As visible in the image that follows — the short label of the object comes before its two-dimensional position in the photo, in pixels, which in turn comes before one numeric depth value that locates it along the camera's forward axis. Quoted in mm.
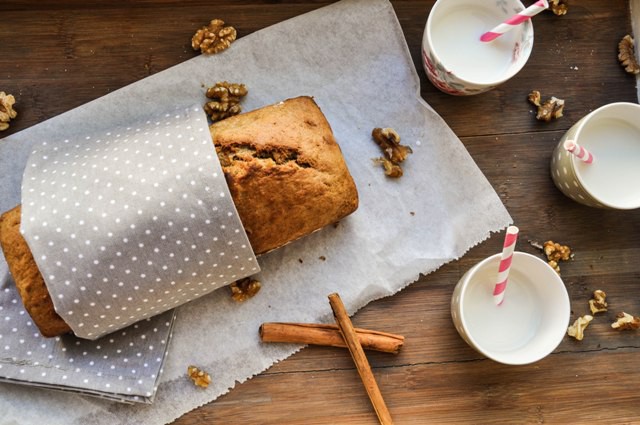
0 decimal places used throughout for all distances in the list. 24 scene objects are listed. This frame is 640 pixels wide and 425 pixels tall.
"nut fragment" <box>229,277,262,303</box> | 665
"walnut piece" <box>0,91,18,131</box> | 656
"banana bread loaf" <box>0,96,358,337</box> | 607
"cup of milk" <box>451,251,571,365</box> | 651
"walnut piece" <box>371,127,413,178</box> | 679
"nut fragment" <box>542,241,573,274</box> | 694
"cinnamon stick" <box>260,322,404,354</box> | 664
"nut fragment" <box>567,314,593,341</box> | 690
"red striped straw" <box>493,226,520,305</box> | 603
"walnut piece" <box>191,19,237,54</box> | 672
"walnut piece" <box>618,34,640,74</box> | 707
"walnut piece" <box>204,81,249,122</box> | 669
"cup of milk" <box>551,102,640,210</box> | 668
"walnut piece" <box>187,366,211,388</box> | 656
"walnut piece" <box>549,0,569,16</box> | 703
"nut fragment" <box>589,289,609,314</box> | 695
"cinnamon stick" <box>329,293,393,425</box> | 659
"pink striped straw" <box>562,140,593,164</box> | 638
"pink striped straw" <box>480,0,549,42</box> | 635
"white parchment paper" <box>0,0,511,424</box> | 666
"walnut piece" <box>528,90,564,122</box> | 699
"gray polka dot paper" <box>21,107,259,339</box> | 593
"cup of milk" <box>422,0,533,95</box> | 664
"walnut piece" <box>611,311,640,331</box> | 692
